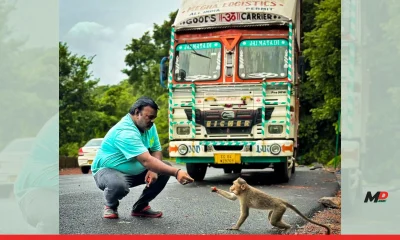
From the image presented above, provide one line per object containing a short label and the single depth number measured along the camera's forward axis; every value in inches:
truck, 281.0
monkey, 177.8
